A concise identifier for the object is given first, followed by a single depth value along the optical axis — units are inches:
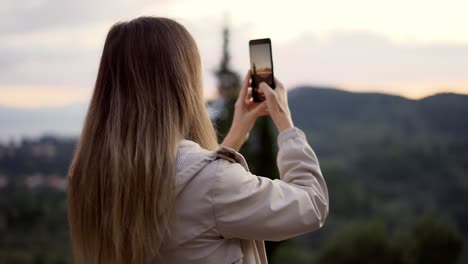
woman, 70.9
